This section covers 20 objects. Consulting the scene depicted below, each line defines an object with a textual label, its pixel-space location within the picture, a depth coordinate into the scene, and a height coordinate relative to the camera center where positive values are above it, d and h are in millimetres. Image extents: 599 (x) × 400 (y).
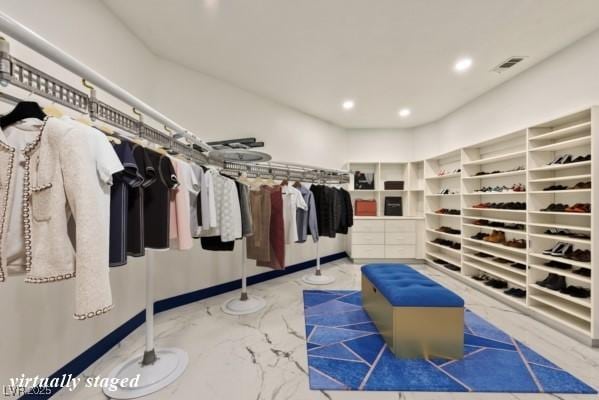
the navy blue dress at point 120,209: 1051 -28
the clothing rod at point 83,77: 769 +500
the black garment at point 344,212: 3850 -146
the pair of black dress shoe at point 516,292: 2896 -1070
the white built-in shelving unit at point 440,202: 4316 +17
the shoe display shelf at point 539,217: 2217 -171
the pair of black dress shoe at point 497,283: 3195 -1065
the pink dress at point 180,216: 1572 -86
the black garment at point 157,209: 1397 -37
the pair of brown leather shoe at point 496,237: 3258 -457
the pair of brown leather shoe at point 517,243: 2955 -497
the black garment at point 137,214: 1218 -56
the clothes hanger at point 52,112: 935 +351
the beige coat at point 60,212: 826 -32
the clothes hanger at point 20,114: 877 +322
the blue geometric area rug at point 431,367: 1640 -1218
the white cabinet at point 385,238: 4723 -676
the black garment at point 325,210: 3533 -104
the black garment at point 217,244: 2219 -373
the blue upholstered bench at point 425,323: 1899 -935
